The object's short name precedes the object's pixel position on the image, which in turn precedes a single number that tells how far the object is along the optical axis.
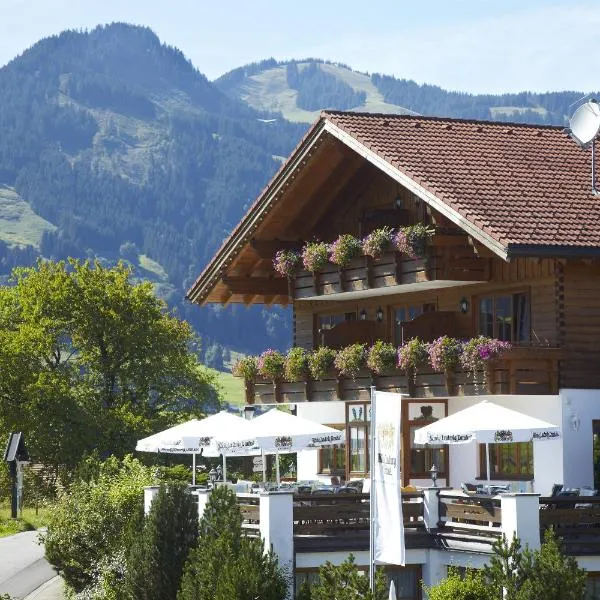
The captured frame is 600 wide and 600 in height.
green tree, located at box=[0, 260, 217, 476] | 62.25
